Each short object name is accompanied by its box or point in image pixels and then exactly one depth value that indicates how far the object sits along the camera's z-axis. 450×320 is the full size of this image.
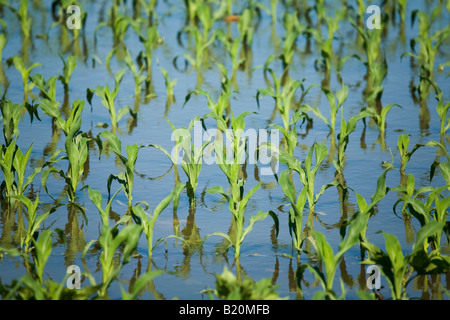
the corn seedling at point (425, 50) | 7.11
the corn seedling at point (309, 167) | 4.49
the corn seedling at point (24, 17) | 9.48
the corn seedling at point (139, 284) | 3.06
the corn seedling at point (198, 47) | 8.21
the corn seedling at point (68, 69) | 6.97
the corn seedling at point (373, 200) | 3.85
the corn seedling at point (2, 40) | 8.26
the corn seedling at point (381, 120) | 6.12
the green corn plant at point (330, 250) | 3.36
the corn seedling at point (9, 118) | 5.17
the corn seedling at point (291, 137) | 5.29
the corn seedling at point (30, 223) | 4.04
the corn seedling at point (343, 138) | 5.19
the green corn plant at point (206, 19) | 9.31
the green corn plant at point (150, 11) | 10.65
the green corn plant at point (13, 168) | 4.55
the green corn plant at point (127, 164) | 4.56
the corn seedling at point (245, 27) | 9.18
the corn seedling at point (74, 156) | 4.65
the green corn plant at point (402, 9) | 10.34
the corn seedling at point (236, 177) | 4.02
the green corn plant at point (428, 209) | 3.87
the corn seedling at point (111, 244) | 3.31
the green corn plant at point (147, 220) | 3.90
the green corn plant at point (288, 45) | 7.95
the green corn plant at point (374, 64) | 6.66
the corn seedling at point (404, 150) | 5.15
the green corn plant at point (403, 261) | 3.34
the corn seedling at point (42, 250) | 3.41
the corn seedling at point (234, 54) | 7.86
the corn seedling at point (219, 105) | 5.82
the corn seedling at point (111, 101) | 6.21
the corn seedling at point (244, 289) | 3.13
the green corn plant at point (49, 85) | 6.12
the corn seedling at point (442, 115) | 5.82
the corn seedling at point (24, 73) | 7.07
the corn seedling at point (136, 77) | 7.11
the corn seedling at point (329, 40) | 8.05
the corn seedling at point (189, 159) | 4.78
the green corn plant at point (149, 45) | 8.10
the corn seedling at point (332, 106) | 6.03
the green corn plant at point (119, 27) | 9.29
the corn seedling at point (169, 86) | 7.26
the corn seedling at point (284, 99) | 6.12
